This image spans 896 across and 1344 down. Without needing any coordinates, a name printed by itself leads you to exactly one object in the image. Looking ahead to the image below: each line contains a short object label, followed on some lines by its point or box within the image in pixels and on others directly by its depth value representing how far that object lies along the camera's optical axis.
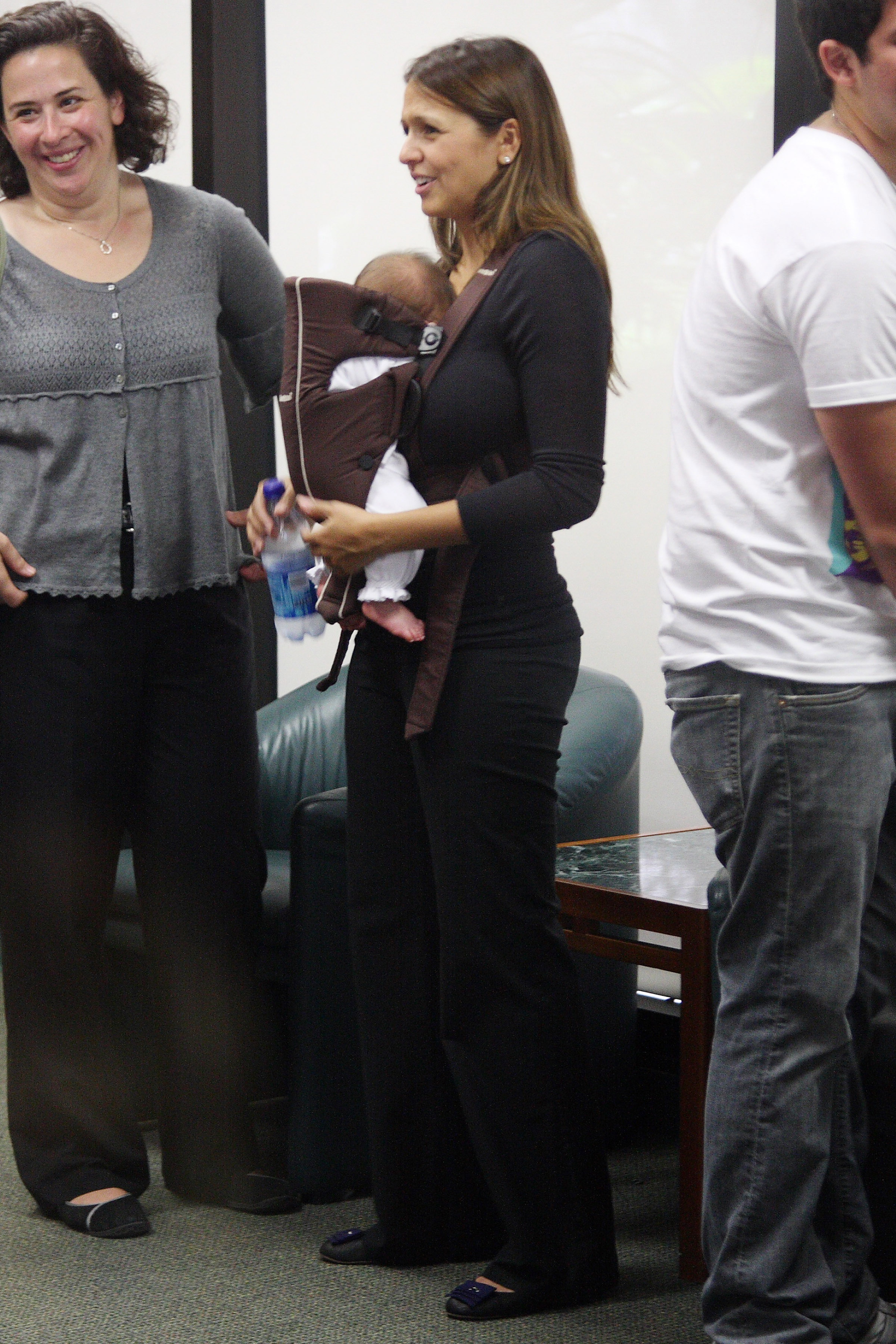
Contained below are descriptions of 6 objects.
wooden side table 5.55
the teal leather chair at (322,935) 5.89
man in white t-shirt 4.91
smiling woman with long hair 5.34
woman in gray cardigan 5.77
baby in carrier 5.40
